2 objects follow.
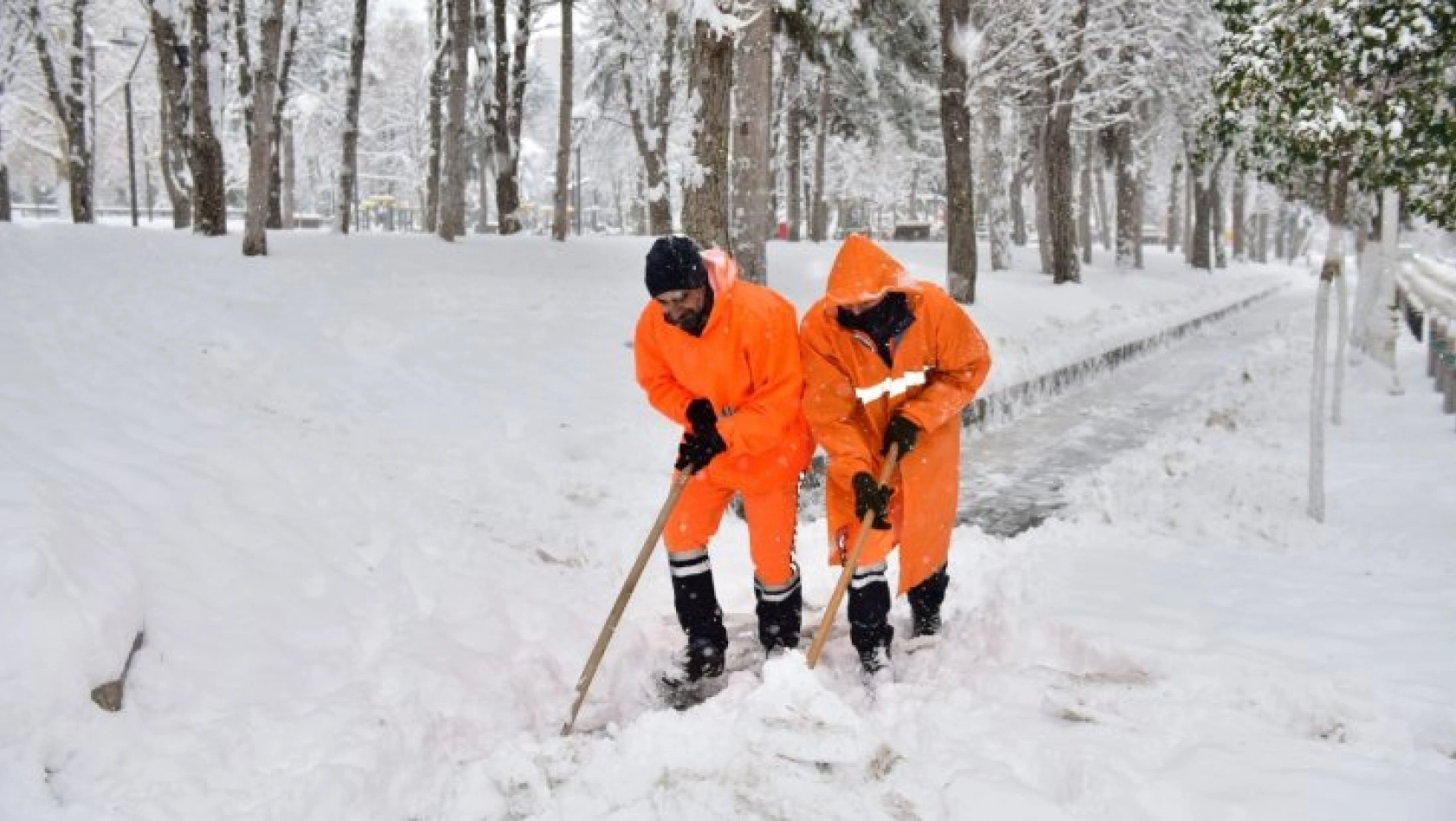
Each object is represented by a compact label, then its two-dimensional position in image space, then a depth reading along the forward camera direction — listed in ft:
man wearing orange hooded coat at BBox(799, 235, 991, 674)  13.75
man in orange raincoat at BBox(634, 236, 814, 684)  13.50
